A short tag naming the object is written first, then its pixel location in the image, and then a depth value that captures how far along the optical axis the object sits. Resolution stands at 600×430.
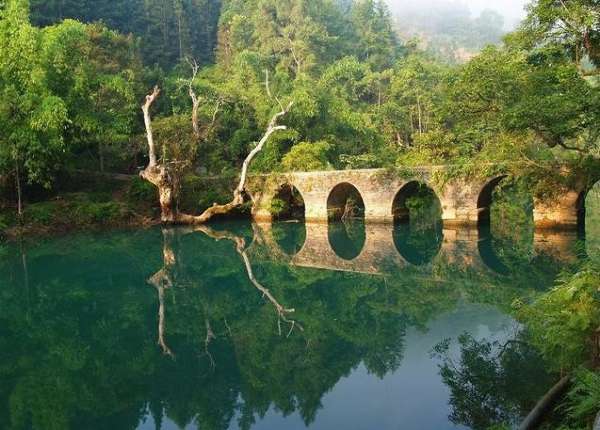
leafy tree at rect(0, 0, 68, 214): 20.53
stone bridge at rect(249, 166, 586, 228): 18.73
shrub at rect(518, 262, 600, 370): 5.16
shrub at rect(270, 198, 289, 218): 25.59
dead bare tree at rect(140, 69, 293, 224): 23.14
